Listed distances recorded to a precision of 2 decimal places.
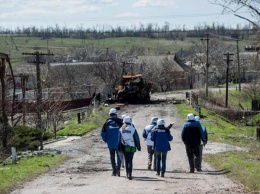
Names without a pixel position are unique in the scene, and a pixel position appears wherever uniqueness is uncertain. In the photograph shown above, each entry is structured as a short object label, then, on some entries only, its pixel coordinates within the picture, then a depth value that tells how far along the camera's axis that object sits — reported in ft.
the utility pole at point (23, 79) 173.13
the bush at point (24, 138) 109.33
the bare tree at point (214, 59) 410.72
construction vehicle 203.31
